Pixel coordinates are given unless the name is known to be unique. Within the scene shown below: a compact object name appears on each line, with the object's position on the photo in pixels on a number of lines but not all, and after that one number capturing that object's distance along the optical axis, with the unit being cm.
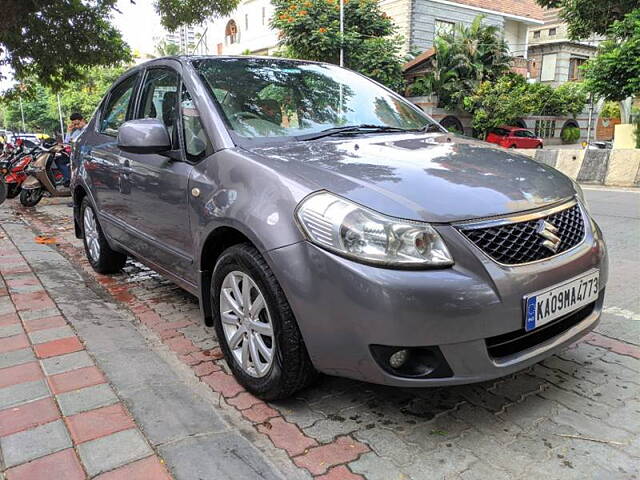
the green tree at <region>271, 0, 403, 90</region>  2361
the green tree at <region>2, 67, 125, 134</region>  1330
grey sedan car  194
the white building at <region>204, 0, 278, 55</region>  3791
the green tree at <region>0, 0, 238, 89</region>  957
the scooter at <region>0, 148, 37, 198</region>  1012
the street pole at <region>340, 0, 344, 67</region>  2110
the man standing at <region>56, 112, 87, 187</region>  951
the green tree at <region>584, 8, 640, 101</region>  1181
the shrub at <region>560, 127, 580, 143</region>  3431
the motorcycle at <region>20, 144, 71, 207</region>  916
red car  2743
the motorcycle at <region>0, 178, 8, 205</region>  780
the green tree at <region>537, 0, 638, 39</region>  1511
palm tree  2756
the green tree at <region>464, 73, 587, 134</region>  2742
